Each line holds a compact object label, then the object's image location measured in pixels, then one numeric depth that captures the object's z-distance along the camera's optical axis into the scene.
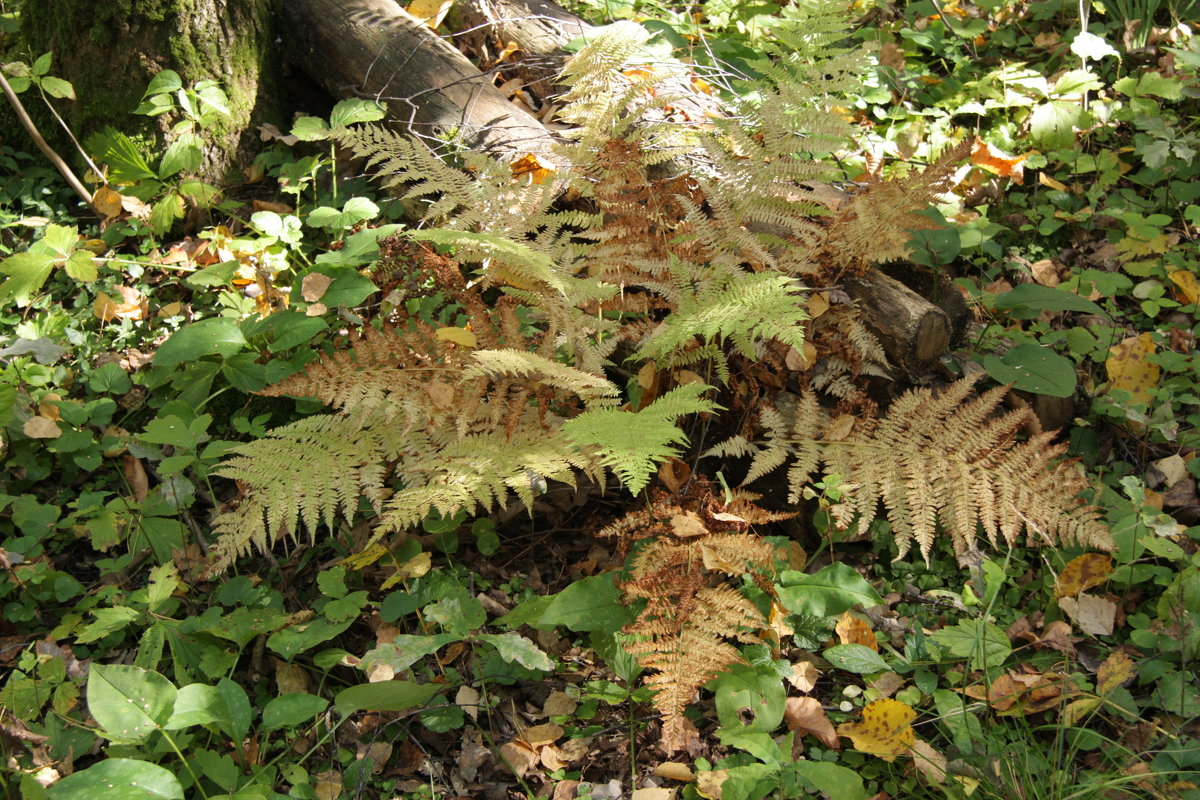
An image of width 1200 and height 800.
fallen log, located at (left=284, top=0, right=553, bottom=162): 3.43
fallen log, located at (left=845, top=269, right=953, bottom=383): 2.61
